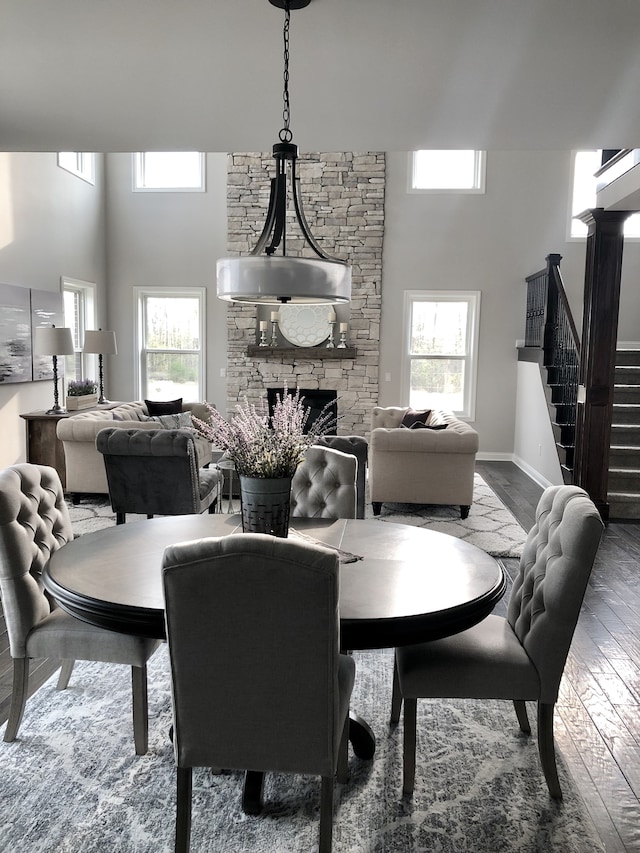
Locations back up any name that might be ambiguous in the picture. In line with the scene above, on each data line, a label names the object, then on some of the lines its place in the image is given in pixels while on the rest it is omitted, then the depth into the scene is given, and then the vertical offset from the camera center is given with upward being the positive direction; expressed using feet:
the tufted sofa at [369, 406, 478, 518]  18.94 -3.13
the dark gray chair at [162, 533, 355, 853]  5.22 -2.46
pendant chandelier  6.39 +0.73
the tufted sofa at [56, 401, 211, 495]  18.86 -2.84
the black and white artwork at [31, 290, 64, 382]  23.29 +1.06
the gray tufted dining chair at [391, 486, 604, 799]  6.85 -3.14
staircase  19.49 -2.68
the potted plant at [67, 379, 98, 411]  22.22 -1.64
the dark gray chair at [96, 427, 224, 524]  14.89 -2.70
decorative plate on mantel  29.37 +1.06
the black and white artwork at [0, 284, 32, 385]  21.24 +0.32
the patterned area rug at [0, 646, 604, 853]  6.61 -4.66
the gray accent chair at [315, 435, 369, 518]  16.24 -2.27
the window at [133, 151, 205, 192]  29.58 +7.50
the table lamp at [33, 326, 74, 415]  20.94 +0.08
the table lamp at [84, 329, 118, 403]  24.34 +0.14
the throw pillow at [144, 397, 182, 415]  24.08 -2.08
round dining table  6.15 -2.30
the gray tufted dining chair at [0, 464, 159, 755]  7.63 -3.15
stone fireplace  28.63 +4.27
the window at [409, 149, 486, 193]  28.68 +7.53
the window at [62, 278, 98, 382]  27.09 +1.10
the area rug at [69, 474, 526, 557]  16.94 -4.57
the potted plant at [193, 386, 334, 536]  7.63 -1.19
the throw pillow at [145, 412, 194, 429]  19.76 -2.14
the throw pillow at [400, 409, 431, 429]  23.18 -2.17
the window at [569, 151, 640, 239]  28.02 +6.74
